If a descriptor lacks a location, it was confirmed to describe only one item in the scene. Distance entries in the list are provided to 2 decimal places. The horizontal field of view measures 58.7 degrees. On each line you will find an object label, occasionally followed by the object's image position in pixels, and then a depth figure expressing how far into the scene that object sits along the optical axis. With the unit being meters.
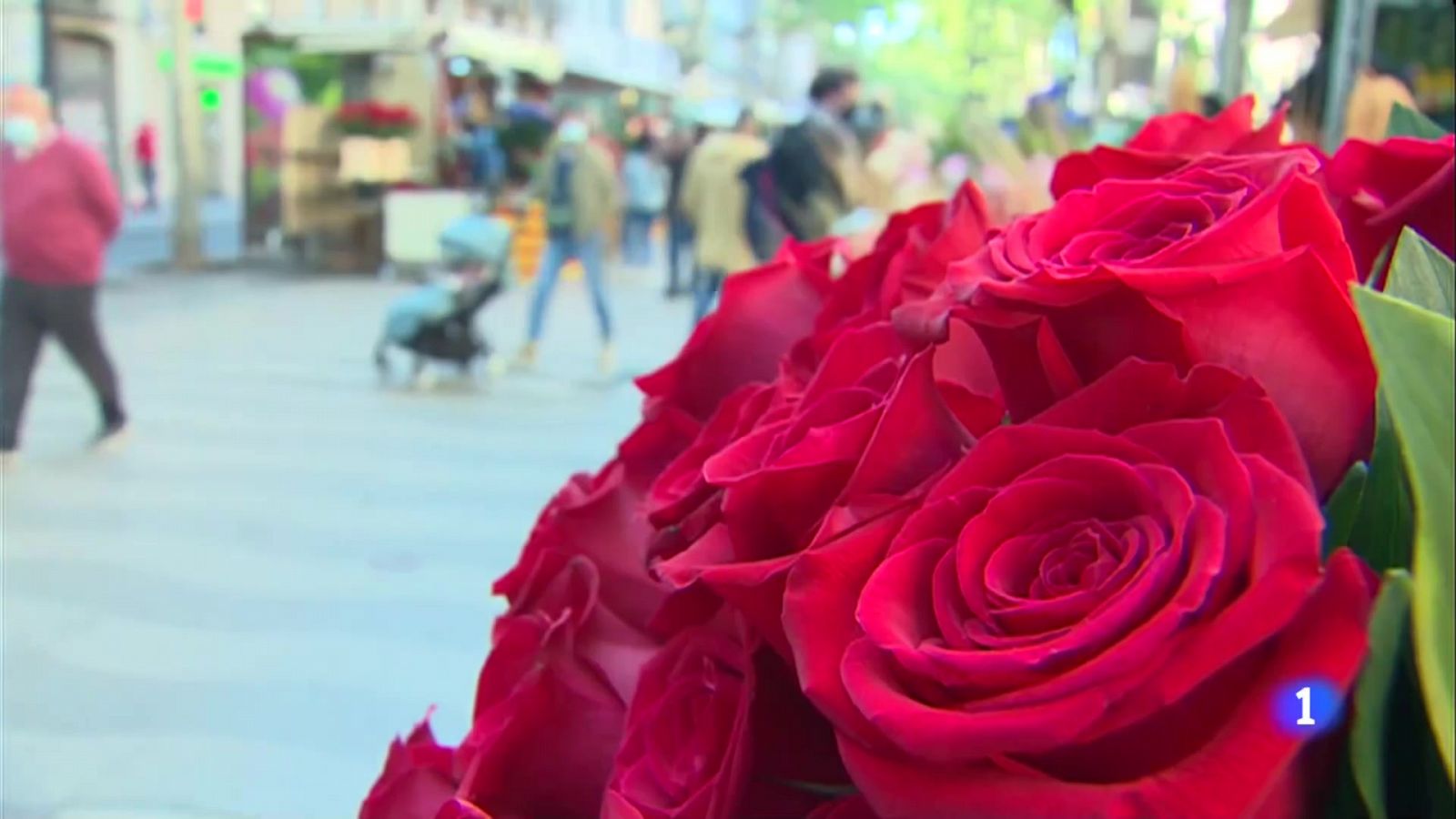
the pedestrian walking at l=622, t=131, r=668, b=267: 14.07
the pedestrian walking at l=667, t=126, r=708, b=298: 11.66
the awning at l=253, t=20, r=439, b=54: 8.94
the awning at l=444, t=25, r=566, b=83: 11.02
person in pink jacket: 4.56
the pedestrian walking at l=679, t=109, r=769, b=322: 7.82
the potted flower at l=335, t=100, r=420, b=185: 11.97
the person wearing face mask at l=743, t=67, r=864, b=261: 4.80
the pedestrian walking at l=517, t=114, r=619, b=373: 8.37
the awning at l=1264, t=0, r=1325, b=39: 3.46
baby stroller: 6.95
